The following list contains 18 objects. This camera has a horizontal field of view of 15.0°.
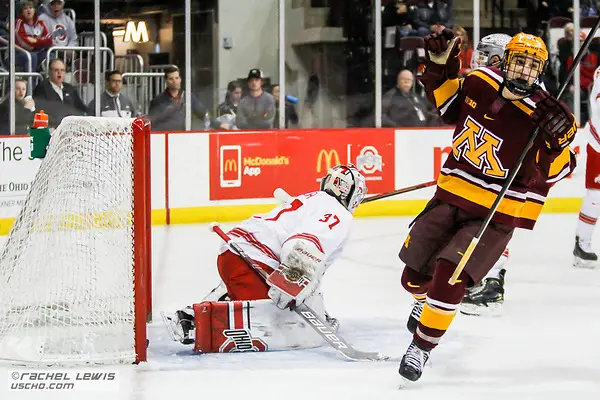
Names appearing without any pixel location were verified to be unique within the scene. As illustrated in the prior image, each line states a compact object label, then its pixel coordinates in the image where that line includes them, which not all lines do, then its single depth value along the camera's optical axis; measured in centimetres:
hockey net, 779
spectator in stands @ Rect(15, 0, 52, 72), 1644
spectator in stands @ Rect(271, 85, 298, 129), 1835
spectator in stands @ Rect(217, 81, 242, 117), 1817
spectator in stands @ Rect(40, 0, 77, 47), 1669
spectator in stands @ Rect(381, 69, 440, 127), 1883
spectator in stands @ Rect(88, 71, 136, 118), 1713
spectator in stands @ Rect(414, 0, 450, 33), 1942
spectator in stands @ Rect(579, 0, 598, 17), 1956
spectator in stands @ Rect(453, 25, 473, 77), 1913
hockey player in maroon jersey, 711
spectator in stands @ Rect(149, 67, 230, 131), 1758
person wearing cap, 1807
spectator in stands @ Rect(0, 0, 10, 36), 1631
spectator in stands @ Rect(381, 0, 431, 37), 1908
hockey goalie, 791
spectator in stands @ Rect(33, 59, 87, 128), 1658
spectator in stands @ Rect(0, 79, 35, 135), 1600
